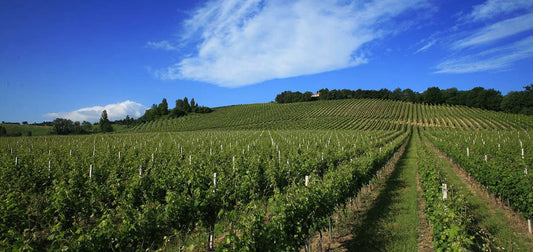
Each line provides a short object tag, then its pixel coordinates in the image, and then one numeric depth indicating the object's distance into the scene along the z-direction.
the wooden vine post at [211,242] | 5.60
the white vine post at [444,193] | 5.50
